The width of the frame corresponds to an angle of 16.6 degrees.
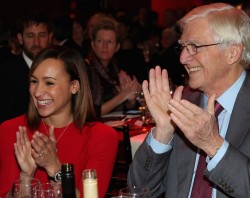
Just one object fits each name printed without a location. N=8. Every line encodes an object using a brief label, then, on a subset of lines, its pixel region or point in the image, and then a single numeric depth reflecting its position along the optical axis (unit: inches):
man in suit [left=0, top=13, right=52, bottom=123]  252.3
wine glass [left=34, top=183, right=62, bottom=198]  117.8
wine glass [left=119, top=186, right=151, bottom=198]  109.7
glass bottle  98.7
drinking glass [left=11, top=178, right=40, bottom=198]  122.0
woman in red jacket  173.5
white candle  98.9
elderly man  147.7
